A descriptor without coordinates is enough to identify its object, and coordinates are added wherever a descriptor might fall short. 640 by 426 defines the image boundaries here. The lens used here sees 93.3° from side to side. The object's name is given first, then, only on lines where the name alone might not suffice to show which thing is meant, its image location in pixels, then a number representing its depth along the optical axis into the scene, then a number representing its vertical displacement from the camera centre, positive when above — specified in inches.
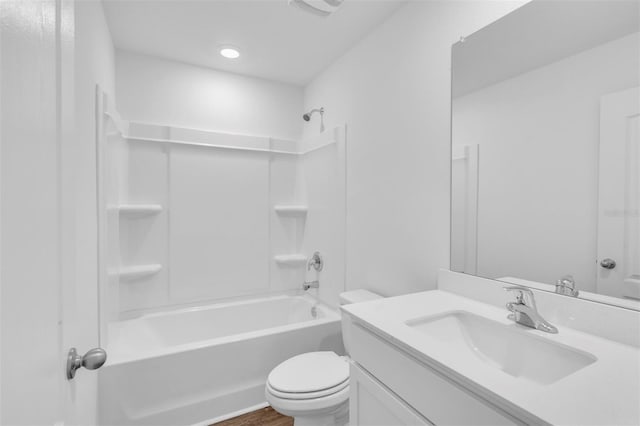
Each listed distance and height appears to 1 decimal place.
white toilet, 55.5 -34.4
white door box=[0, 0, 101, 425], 15.4 -0.3
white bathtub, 63.9 -37.6
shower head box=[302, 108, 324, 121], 101.5 +32.4
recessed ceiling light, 88.5 +46.7
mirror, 35.9 +8.3
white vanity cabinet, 28.3 -20.6
